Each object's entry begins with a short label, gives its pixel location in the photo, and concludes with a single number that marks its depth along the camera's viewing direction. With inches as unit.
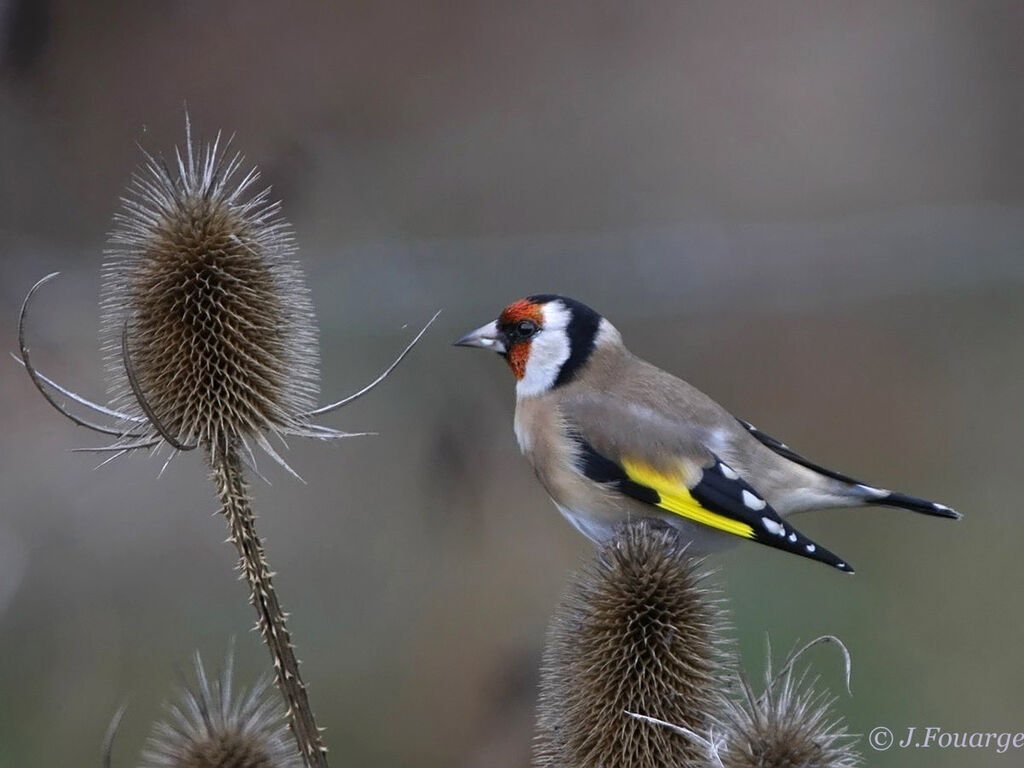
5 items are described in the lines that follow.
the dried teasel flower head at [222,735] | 179.3
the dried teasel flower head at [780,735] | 175.2
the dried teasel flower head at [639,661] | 201.5
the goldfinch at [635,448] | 246.8
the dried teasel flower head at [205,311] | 201.6
